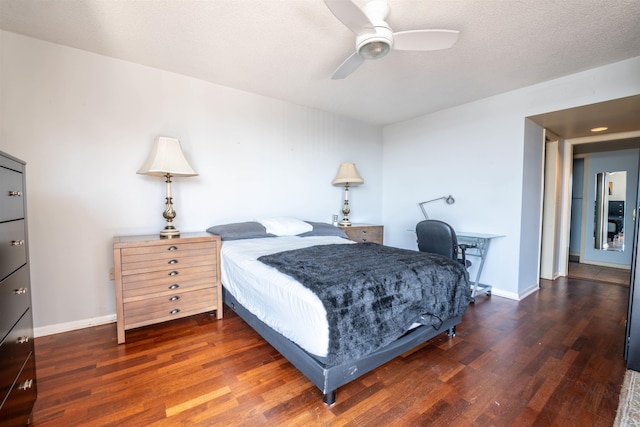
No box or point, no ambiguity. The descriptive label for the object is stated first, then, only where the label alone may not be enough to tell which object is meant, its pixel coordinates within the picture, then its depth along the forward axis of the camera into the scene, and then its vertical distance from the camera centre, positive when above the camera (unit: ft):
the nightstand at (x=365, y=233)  12.13 -1.36
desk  10.31 -1.58
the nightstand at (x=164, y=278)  6.89 -2.05
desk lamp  12.24 +0.16
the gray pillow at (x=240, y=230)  8.77 -0.92
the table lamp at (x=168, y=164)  7.66 +1.11
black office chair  8.90 -1.24
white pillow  9.77 -0.84
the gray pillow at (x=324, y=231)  10.54 -1.10
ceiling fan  5.13 +3.50
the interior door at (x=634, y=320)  5.85 -2.55
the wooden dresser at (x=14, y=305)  3.42 -1.43
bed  4.57 -1.93
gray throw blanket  4.58 -1.70
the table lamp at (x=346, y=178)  12.37 +1.16
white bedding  4.50 -1.85
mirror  14.88 -0.36
